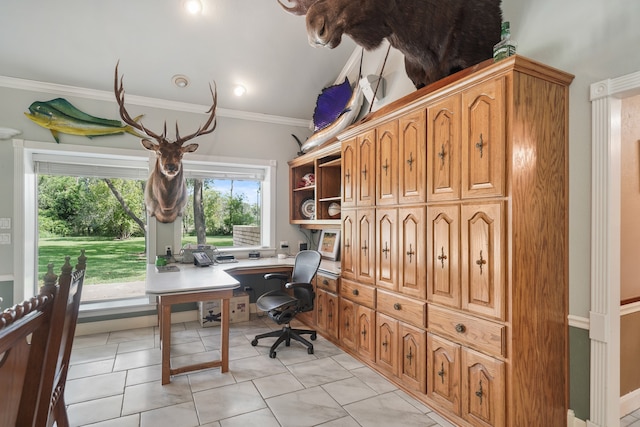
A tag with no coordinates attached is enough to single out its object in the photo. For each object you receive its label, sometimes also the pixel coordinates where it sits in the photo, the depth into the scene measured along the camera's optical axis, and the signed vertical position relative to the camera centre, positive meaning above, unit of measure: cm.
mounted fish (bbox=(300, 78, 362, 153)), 386 +132
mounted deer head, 358 +44
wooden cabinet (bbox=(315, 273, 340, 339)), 355 -102
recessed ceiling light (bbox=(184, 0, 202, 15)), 330 +211
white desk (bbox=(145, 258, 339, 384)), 272 -66
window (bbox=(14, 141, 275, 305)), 377 +16
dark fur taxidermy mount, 228 +135
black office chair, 334 -90
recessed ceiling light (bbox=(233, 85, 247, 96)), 426 +162
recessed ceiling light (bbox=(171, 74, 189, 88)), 397 +163
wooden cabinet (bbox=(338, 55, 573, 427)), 188 -20
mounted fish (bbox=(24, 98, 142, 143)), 368 +110
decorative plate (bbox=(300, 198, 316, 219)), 485 +10
